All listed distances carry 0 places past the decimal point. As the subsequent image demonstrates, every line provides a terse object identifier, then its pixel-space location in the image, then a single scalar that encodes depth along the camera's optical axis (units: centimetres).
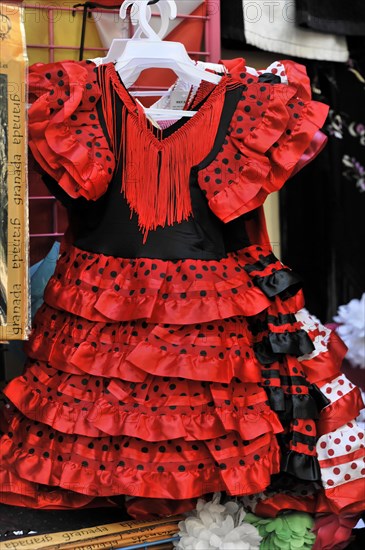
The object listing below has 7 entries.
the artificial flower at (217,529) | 247
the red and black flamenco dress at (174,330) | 250
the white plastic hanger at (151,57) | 257
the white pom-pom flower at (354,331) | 288
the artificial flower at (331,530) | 257
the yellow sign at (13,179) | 239
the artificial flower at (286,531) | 253
